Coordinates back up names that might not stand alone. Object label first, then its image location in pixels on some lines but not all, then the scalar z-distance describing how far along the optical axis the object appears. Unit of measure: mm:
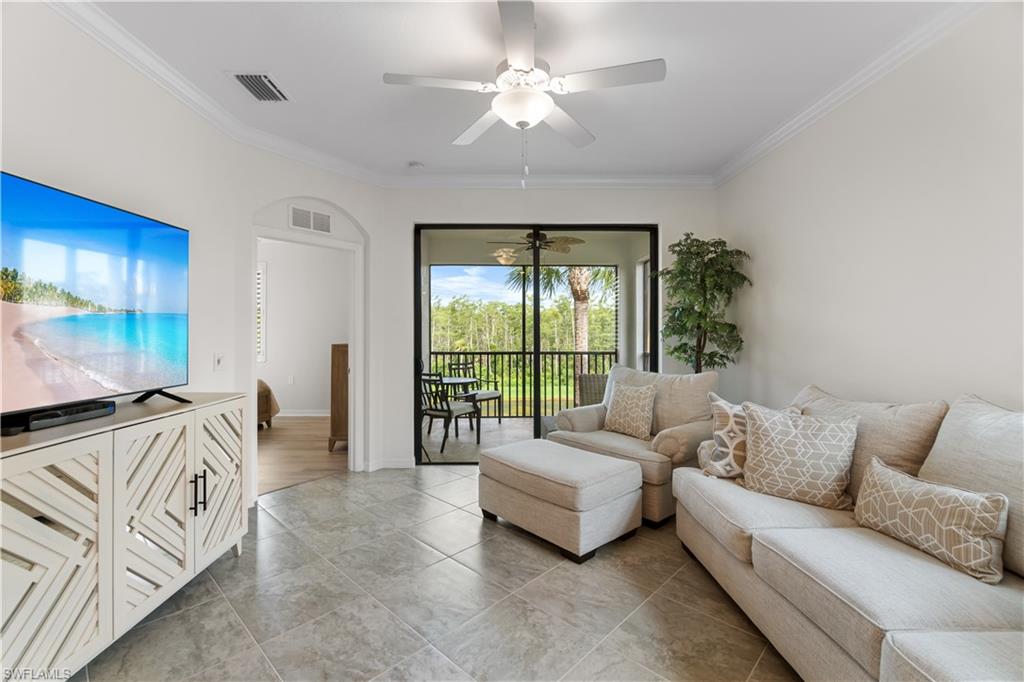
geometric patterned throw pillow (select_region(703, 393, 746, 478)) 2342
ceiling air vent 2480
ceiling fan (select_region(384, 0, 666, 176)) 1813
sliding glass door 4359
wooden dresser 4660
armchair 2857
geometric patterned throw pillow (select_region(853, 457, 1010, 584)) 1409
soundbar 1484
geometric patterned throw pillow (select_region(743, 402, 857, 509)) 2018
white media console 1327
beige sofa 1127
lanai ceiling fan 4324
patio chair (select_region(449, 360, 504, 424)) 4465
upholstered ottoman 2422
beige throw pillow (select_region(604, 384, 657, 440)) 3332
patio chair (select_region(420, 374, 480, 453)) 4316
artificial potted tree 3561
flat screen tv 1514
